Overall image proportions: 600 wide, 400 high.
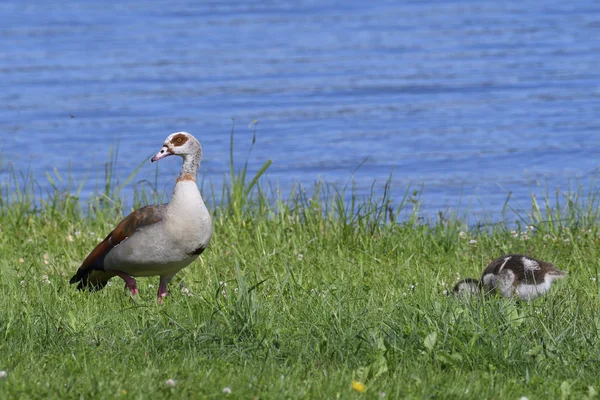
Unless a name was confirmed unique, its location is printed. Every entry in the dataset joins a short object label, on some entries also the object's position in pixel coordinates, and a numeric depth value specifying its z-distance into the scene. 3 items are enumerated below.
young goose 16.06
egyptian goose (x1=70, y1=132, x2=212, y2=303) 16.27
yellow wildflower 11.66
